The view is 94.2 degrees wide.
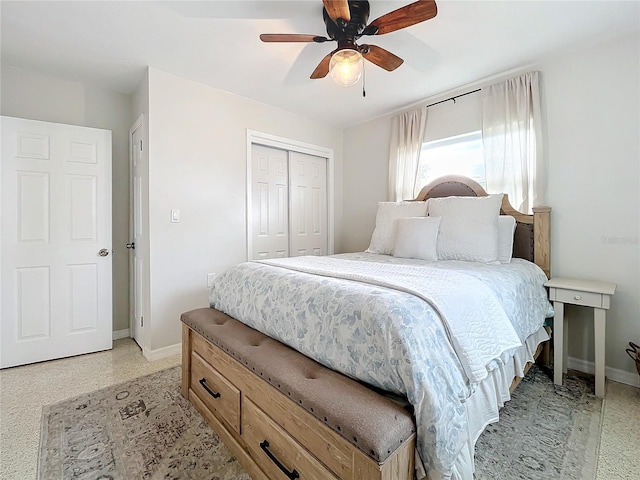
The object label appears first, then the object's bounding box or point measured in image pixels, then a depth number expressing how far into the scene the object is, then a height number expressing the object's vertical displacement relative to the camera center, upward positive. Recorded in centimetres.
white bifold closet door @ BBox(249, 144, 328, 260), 340 +41
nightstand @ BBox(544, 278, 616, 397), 192 -46
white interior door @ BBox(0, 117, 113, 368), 240 -4
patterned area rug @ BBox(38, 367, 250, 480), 133 -105
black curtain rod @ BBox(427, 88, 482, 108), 286 +140
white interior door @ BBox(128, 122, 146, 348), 272 -4
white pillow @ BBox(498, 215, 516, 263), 229 -1
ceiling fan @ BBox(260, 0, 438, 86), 156 +118
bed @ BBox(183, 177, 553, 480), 97 -38
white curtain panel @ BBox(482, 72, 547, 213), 248 +84
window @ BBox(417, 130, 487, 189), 291 +82
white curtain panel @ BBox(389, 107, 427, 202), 328 +97
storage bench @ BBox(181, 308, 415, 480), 87 -64
